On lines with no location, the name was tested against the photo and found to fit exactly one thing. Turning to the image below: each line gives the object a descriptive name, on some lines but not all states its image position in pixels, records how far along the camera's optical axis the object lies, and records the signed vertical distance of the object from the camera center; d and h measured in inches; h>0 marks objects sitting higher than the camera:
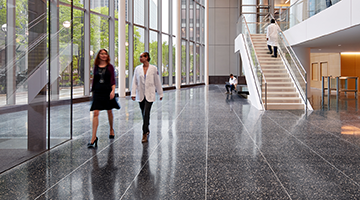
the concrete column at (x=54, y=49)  199.6 +28.5
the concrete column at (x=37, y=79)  176.7 +7.1
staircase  456.4 +7.1
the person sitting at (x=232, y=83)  774.5 +18.6
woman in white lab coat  222.1 +3.0
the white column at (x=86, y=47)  567.8 +83.7
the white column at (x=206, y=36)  1268.5 +239.1
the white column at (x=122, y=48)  634.8 +93.3
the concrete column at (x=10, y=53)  148.4 +19.4
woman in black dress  205.9 +2.5
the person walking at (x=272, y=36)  601.9 +115.1
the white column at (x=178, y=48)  970.7 +143.1
